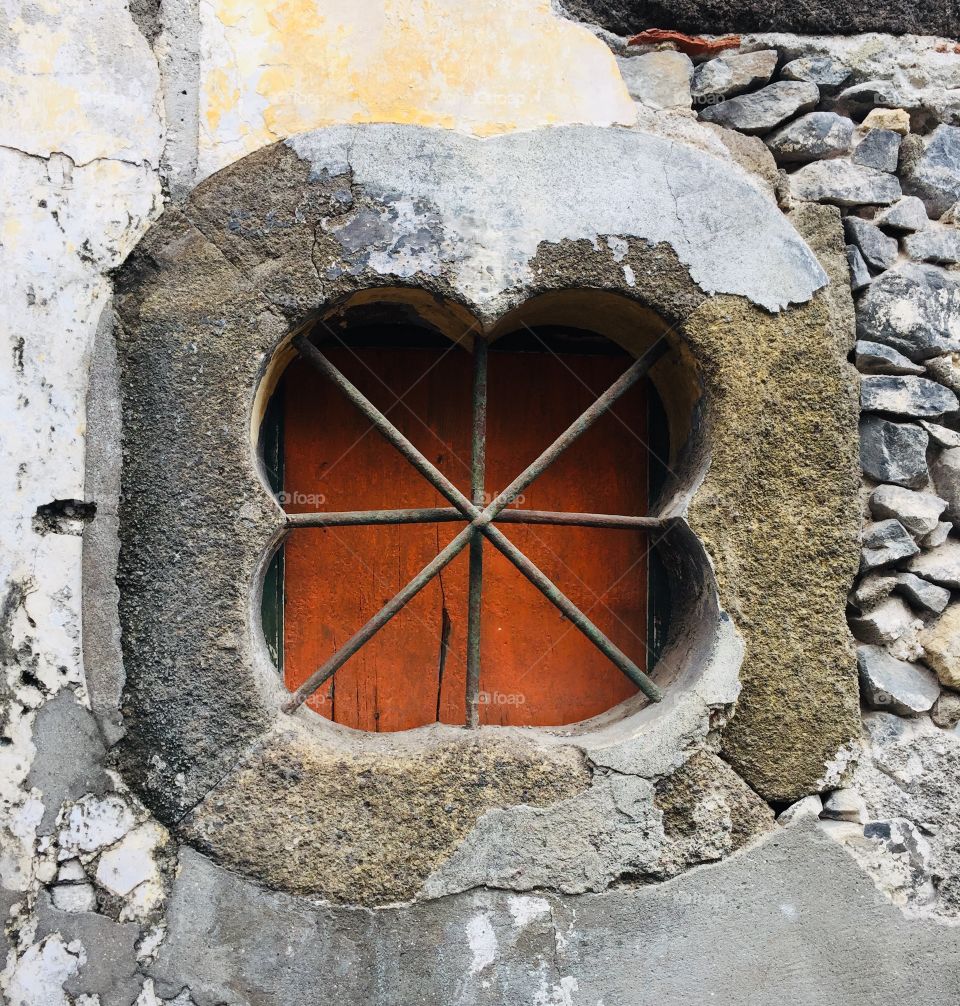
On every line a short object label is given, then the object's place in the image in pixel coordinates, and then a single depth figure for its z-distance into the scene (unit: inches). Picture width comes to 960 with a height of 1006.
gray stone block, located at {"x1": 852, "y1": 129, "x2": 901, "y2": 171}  84.3
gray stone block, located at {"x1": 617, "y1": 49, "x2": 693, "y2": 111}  81.0
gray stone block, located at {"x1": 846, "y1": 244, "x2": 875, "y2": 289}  82.2
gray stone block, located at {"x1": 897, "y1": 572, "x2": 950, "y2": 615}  78.9
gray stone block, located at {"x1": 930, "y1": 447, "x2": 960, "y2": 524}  81.2
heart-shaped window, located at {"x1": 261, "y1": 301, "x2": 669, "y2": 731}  86.4
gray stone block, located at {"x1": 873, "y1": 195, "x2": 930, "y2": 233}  83.6
